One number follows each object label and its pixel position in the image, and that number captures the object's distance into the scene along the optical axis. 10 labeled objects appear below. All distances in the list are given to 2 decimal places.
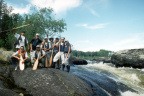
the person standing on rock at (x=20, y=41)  7.40
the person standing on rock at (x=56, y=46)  8.41
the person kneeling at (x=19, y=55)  6.82
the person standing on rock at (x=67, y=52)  8.16
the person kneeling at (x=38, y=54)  7.17
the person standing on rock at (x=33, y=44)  7.65
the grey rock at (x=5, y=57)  8.71
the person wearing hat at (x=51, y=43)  8.17
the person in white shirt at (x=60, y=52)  8.16
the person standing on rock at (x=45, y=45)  8.09
